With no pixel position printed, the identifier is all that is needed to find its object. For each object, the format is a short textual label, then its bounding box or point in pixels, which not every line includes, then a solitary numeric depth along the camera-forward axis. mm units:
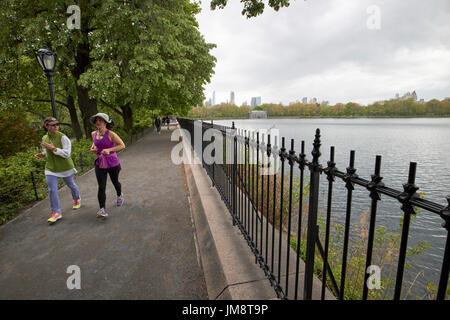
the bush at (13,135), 8477
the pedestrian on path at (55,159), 4309
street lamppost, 6309
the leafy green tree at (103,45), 10438
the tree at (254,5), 6066
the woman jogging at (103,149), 4441
